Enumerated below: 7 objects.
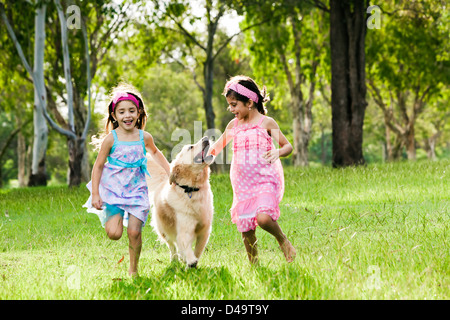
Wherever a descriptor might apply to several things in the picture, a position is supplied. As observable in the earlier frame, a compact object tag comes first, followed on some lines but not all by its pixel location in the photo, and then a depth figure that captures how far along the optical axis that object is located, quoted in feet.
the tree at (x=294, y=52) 75.95
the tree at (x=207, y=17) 68.44
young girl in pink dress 16.74
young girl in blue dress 16.88
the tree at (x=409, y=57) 76.02
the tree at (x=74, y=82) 52.70
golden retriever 17.39
